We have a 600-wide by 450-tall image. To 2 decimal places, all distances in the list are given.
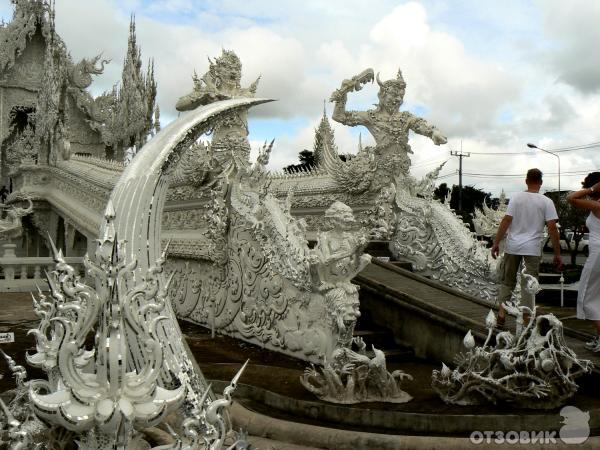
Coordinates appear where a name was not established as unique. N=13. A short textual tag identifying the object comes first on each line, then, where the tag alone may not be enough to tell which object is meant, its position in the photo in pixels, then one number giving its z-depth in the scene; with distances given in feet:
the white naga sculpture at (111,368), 6.87
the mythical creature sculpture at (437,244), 24.29
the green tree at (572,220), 93.77
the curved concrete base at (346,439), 12.03
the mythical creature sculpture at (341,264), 17.04
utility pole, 127.54
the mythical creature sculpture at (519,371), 13.65
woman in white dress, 16.35
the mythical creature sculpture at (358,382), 14.32
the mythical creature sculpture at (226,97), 25.48
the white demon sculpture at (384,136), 27.48
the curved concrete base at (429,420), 12.71
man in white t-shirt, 17.56
